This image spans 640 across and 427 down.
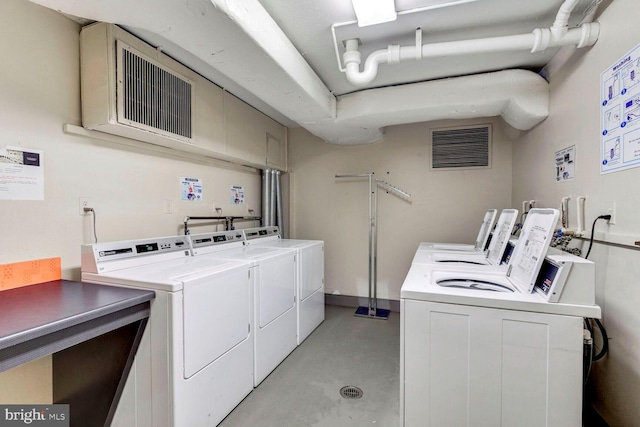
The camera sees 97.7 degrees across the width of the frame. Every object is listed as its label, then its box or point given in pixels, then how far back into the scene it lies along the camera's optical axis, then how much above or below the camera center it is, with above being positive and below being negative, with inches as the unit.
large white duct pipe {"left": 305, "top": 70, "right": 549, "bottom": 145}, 90.0 +37.7
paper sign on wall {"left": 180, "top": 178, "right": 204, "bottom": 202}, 102.4 +7.5
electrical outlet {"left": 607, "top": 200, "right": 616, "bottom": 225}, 57.3 -0.7
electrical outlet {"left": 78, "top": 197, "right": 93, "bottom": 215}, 72.5 +1.5
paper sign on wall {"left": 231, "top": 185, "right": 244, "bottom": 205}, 129.5 +6.9
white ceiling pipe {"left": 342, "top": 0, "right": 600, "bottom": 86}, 64.2 +42.7
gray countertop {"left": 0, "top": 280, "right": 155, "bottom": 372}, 40.3 -17.3
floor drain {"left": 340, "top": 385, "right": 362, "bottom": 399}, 79.6 -53.3
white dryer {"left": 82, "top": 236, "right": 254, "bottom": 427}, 57.2 -28.4
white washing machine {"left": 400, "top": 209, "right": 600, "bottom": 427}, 46.9 -25.0
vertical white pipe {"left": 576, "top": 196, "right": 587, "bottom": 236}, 68.1 -1.0
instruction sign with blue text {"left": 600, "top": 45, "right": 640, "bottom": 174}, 51.4 +18.6
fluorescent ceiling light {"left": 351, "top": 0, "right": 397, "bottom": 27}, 63.2 +46.5
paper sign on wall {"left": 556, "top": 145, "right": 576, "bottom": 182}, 73.4 +12.1
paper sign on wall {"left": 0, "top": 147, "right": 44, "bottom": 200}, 59.6 +8.1
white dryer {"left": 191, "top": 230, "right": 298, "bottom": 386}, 83.0 -27.5
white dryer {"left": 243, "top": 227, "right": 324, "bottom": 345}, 109.7 -26.8
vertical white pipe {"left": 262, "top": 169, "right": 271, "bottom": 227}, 144.6 +7.4
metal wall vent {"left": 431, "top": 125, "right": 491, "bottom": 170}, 130.2 +29.1
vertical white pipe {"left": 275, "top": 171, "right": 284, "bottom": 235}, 149.9 +2.2
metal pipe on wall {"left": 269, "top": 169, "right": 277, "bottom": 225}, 146.4 +4.3
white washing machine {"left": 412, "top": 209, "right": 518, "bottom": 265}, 82.9 -15.6
